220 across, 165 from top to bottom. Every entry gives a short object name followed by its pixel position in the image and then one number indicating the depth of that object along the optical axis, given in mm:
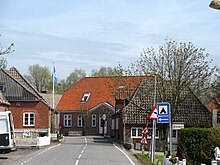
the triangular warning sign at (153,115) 28203
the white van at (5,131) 32303
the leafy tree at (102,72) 118112
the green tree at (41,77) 113625
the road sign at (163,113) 24983
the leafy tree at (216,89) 55519
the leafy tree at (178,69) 48969
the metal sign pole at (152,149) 29762
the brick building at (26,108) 59312
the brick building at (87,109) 80312
